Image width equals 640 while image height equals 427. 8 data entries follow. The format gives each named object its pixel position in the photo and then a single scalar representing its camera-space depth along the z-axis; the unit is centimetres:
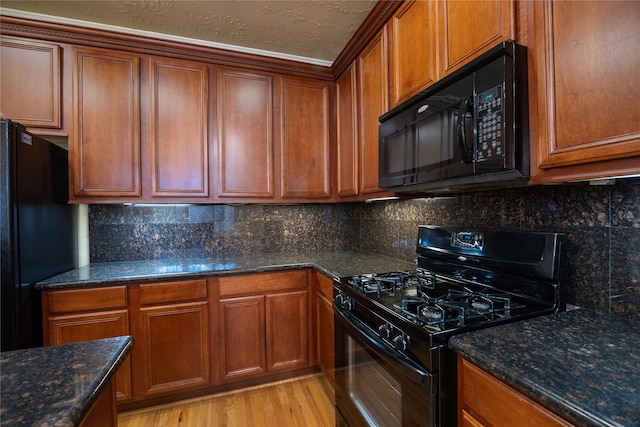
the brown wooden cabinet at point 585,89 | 73
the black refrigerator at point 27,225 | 143
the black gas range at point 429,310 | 90
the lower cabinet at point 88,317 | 167
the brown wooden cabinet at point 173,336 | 183
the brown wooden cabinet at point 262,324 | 200
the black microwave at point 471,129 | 96
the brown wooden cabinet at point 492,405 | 64
